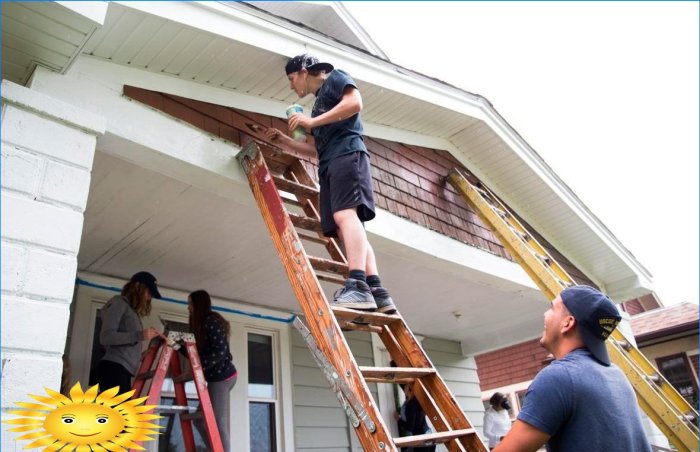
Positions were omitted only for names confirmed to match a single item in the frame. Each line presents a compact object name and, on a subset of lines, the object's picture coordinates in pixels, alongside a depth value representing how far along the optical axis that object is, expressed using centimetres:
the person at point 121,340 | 350
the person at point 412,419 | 595
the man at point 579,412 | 157
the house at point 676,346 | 1127
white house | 210
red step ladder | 334
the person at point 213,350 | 394
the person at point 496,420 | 671
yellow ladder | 380
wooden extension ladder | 198
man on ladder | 255
